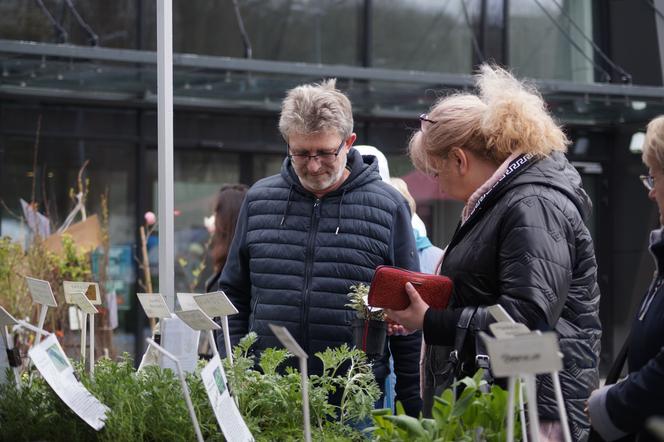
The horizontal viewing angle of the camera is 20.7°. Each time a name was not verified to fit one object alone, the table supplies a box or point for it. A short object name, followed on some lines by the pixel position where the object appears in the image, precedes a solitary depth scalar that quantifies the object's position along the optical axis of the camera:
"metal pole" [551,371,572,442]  2.94
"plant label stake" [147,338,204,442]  3.45
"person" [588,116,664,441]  3.54
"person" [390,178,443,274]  7.34
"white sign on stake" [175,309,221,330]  3.66
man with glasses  5.13
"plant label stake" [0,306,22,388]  4.20
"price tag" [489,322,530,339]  3.03
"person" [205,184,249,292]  8.71
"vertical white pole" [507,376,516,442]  2.72
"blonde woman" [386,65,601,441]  4.11
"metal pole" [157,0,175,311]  5.65
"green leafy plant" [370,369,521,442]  3.23
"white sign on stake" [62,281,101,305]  4.94
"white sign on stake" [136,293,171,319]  4.42
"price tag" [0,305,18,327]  4.22
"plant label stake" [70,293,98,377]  4.58
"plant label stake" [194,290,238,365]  4.06
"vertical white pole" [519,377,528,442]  3.30
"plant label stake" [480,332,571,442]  2.60
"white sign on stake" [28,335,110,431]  3.70
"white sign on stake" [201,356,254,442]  3.31
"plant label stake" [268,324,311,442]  3.10
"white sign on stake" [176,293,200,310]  4.37
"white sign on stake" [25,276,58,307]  4.64
